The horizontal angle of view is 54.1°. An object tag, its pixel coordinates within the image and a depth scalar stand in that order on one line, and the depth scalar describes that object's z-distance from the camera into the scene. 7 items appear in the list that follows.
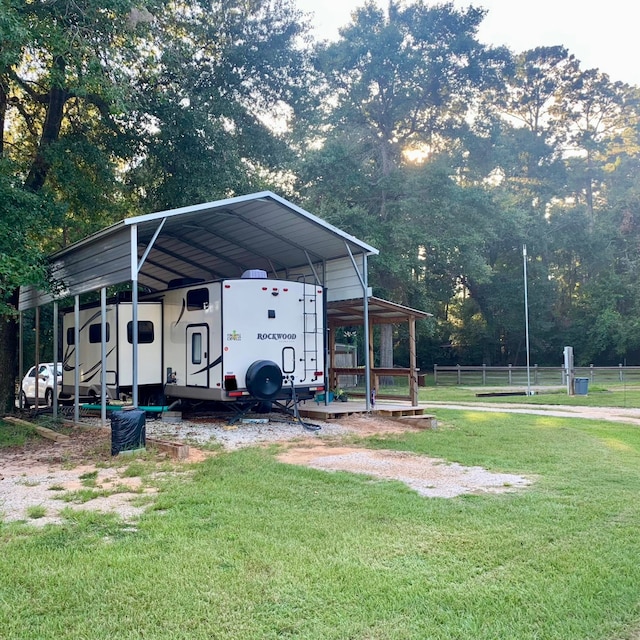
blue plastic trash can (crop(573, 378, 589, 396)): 20.92
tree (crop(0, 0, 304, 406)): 11.35
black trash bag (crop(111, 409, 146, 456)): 8.54
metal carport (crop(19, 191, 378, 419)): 10.87
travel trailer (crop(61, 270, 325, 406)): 11.51
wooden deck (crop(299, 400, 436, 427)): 12.53
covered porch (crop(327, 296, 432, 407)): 14.20
